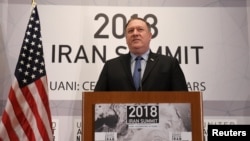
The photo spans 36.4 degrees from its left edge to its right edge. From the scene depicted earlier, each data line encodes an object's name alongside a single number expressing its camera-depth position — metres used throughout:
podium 1.97
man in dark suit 2.74
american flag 3.10
